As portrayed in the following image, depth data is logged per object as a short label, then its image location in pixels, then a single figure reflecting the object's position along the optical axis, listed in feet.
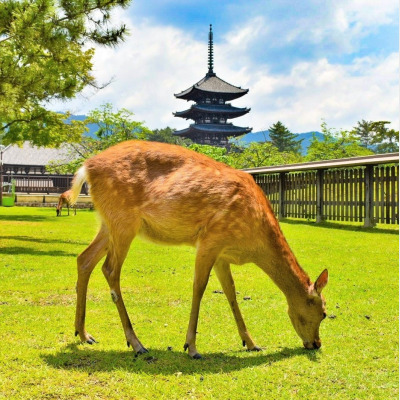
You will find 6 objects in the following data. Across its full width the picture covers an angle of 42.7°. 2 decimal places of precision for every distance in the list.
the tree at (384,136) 198.00
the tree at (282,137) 247.91
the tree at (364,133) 268.41
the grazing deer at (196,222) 13.12
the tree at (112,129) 114.21
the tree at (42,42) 34.32
